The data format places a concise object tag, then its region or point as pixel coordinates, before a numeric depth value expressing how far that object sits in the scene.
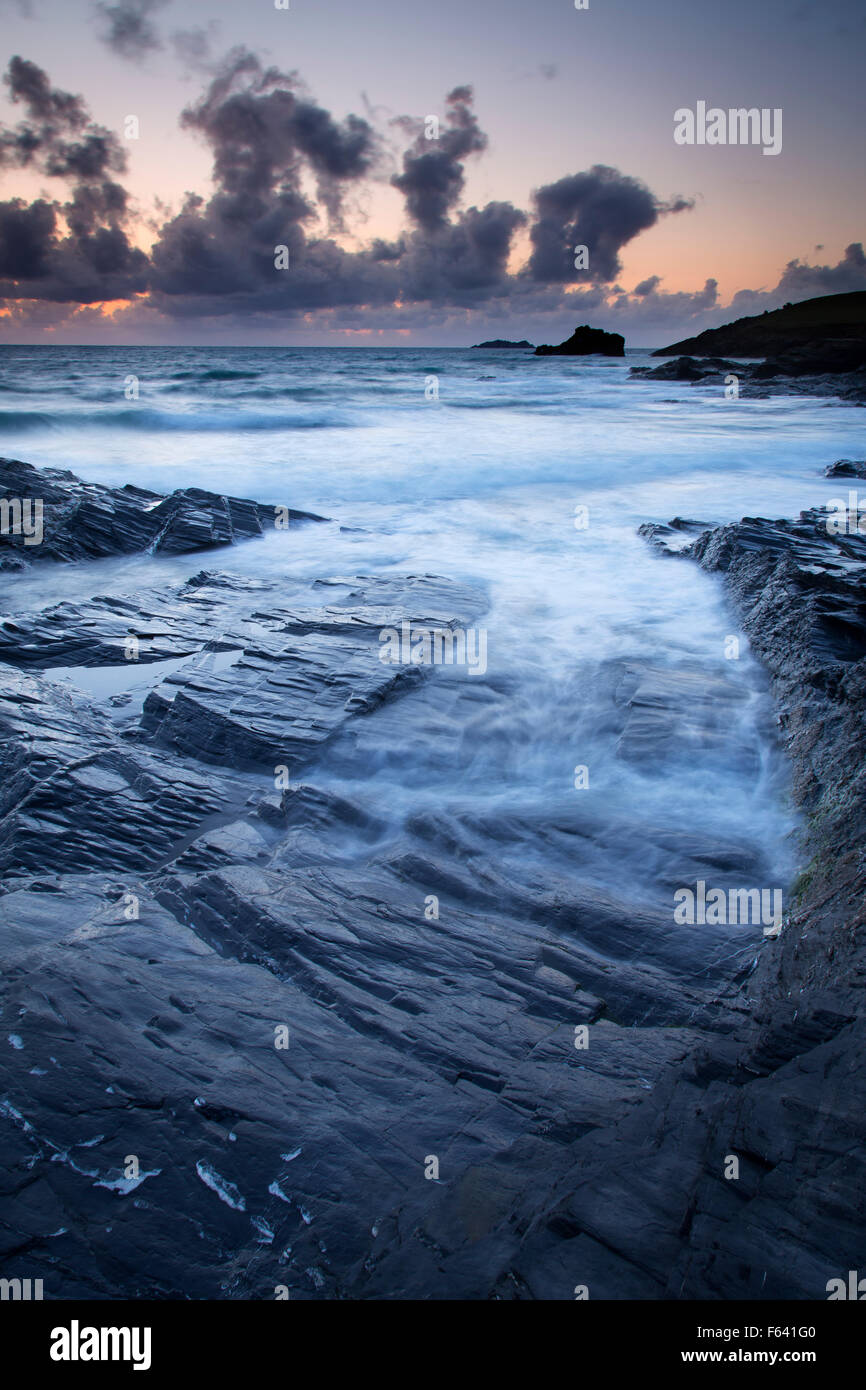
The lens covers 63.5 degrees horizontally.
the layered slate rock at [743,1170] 1.85
